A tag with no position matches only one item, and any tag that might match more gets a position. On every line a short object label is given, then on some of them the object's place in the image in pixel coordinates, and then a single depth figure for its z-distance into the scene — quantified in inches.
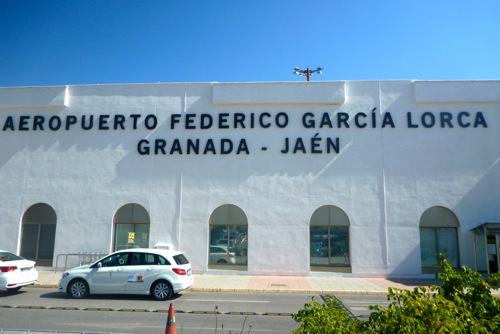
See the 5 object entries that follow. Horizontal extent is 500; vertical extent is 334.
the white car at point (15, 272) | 504.1
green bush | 133.3
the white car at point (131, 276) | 505.4
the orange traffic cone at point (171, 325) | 232.4
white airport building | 766.5
